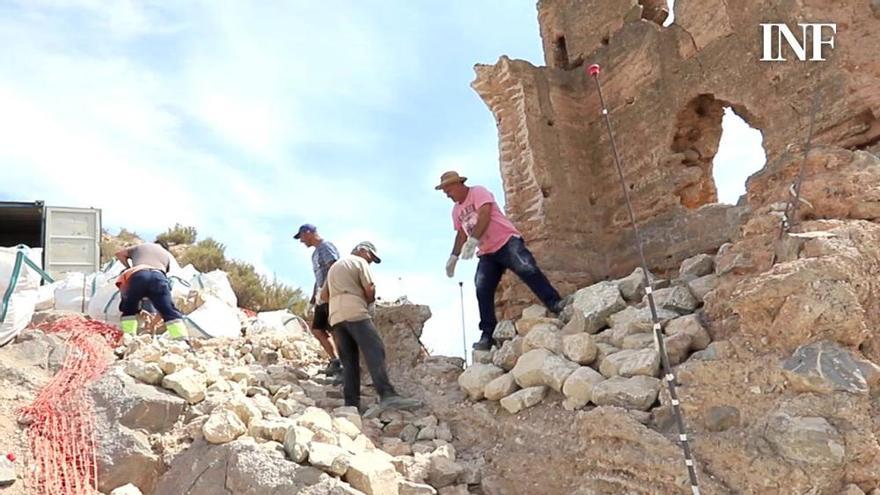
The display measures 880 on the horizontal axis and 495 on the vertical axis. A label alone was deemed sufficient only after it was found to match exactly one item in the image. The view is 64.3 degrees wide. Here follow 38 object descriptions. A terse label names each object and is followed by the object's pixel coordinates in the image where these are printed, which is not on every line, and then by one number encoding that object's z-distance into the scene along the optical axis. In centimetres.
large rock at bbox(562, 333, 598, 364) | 496
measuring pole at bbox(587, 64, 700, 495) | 350
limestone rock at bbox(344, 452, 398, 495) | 407
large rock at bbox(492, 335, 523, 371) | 552
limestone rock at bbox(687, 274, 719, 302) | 497
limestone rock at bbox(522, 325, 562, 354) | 528
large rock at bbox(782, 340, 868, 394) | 365
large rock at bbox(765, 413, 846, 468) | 346
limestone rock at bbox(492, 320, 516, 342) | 614
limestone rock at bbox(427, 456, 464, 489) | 449
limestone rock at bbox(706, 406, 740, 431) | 392
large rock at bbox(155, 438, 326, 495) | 411
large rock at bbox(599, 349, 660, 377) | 446
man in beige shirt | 560
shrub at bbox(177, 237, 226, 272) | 1830
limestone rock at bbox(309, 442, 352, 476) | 416
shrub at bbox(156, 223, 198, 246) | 2088
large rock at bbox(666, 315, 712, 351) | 448
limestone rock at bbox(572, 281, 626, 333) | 537
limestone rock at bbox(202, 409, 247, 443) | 451
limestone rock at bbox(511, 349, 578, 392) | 489
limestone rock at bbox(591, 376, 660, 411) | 428
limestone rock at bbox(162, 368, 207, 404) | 507
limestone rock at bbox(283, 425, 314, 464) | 425
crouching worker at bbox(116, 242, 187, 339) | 666
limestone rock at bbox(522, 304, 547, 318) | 596
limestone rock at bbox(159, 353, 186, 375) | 532
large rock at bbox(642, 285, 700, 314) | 499
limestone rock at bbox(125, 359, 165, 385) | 523
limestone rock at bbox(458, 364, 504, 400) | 543
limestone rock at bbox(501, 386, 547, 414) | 492
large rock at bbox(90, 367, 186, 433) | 488
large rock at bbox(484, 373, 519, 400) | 519
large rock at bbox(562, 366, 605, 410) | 462
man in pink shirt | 609
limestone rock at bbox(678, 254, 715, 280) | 541
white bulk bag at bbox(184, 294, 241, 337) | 736
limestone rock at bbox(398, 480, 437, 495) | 421
